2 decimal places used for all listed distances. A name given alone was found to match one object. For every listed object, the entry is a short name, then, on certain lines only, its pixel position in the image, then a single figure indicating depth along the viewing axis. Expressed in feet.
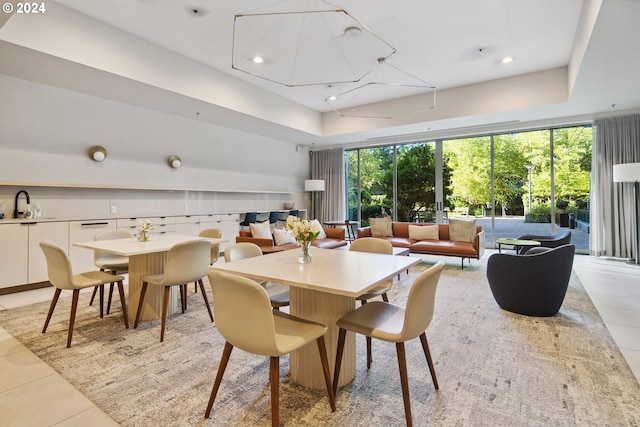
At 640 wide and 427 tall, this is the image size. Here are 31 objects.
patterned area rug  5.63
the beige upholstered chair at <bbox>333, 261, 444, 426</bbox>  5.30
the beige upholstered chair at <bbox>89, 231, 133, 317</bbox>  11.08
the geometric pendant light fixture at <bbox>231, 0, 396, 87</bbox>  12.69
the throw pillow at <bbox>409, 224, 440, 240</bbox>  19.31
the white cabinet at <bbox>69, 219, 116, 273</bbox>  14.62
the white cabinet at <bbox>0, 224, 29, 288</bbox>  12.80
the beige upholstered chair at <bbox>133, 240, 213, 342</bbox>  8.81
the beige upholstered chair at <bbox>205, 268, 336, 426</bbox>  4.86
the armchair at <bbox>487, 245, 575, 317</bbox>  9.84
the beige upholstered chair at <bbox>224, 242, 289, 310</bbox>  7.69
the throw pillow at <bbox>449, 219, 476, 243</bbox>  18.13
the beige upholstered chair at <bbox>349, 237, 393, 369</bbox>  9.37
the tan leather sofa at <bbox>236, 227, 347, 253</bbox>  16.80
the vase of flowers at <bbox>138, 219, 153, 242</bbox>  10.84
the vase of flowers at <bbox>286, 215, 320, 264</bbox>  7.31
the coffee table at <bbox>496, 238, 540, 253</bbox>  15.89
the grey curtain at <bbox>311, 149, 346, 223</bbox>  29.66
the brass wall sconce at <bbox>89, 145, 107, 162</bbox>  16.31
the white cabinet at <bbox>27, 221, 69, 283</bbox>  13.51
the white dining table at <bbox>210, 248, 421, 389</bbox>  5.96
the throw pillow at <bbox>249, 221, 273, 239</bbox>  17.38
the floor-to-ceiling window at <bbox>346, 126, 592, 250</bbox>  21.89
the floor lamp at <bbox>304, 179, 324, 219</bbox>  28.55
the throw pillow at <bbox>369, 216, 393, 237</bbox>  21.12
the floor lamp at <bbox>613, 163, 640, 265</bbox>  16.84
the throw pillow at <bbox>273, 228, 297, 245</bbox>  17.44
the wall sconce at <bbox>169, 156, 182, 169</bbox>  19.86
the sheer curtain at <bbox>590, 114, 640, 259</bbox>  18.98
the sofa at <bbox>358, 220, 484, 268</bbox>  16.74
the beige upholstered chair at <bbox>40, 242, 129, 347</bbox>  8.39
